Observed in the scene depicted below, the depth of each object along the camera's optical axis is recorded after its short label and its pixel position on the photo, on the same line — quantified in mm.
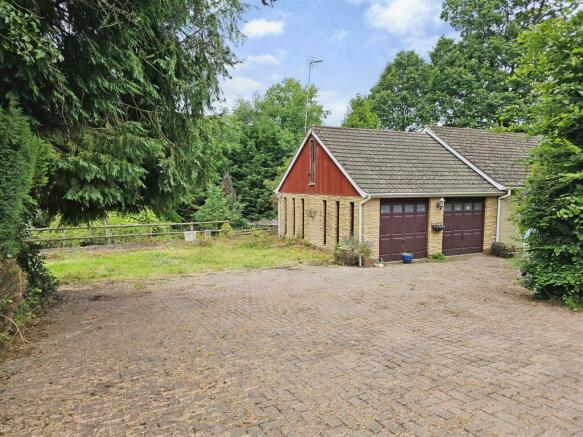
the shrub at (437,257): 15943
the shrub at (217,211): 24312
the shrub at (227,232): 22828
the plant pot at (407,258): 15258
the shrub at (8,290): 4914
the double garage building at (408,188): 15328
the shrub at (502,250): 16297
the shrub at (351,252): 14570
